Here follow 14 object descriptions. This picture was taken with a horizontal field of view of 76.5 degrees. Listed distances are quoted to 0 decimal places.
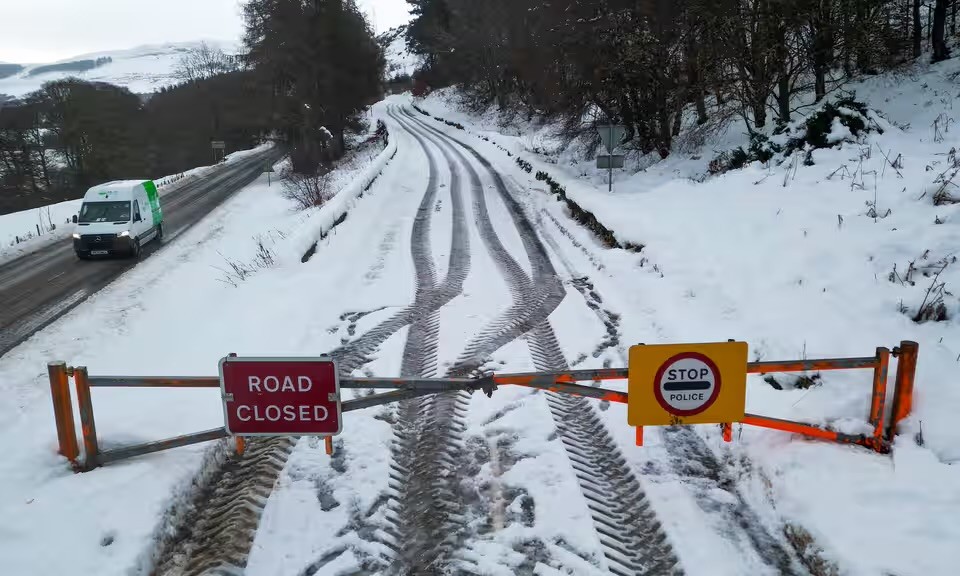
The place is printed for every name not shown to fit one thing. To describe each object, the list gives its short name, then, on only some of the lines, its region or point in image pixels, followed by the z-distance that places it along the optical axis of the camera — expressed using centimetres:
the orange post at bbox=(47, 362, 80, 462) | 542
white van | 1842
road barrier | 519
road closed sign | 524
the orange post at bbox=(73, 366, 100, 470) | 540
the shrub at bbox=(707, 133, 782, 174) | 1534
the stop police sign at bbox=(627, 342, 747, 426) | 524
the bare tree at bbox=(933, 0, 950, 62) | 1727
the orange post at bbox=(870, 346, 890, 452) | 511
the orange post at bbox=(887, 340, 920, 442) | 512
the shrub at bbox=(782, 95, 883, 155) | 1409
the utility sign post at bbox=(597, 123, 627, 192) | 1761
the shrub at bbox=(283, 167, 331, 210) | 2417
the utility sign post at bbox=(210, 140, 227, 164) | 4858
